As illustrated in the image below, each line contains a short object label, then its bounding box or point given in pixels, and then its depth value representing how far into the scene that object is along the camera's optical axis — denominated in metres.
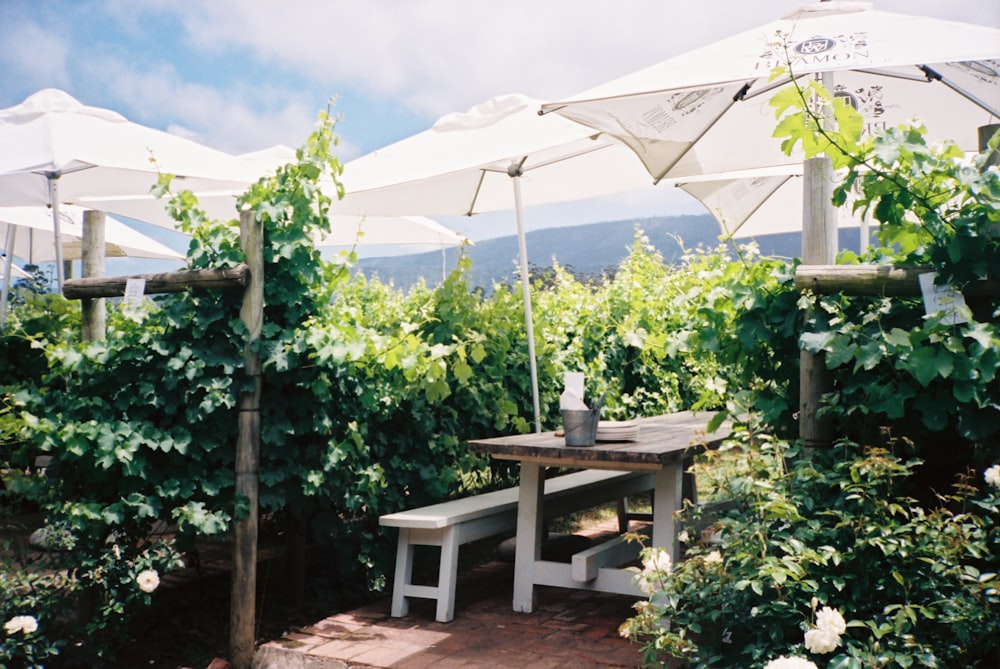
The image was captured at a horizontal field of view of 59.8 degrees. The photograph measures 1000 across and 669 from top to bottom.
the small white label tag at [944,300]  2.59
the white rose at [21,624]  3.28
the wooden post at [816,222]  2.96
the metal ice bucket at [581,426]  3.81
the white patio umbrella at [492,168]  4.73
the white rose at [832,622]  2.30
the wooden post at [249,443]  3.80
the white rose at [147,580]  3.49
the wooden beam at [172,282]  3.77
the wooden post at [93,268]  4.01
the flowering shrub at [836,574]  2.37
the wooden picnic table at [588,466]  3.62
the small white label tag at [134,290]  3.79
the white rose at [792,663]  2.20
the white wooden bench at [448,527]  3.97
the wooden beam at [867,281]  2.68
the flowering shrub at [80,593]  3.49
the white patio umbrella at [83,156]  5.51
